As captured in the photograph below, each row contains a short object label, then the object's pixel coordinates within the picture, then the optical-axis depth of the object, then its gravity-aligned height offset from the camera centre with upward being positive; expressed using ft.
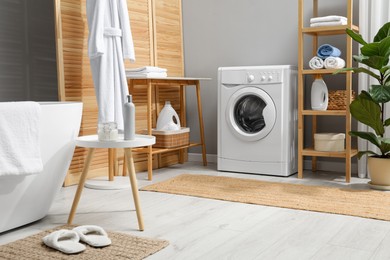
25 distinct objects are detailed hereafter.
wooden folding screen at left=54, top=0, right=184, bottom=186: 11.41 +1.03
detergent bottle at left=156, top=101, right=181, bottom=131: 13.26 -0.76
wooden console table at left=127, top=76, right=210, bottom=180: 12.26 -0.19
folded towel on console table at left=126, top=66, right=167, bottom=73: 12.13 +0.58
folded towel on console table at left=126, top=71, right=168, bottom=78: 12.10 +0.44
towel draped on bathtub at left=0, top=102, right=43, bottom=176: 7.13 -0.66
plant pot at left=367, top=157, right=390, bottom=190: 10.81 -1.88
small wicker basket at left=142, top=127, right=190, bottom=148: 13.01 -1.25
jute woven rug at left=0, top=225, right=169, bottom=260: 6.59 -2.19
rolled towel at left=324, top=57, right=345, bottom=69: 11.69 +0.63
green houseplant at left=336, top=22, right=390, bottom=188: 10.41 -0.32
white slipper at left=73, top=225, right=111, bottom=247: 6.98 -2.11
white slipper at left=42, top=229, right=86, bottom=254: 6.72 -2.11
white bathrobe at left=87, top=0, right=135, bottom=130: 11.02 +0.96
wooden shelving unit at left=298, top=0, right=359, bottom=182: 11.57 +0.16
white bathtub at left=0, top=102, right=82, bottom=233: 7.64 -1.33
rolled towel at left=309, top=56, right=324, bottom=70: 11.94 +0.64
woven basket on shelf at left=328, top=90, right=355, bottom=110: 11.93 -0.25
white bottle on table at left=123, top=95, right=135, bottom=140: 7.99 -0.47
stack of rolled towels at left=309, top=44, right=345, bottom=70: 11.72 +0.73
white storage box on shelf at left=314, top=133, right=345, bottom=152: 12.08 -1.31
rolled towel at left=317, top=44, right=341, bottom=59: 11.89 +0.92
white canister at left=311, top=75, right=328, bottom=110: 12.12 -0.17
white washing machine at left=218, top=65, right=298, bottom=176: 12.45 -0.77
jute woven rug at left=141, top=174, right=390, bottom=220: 9.17 -2.22
